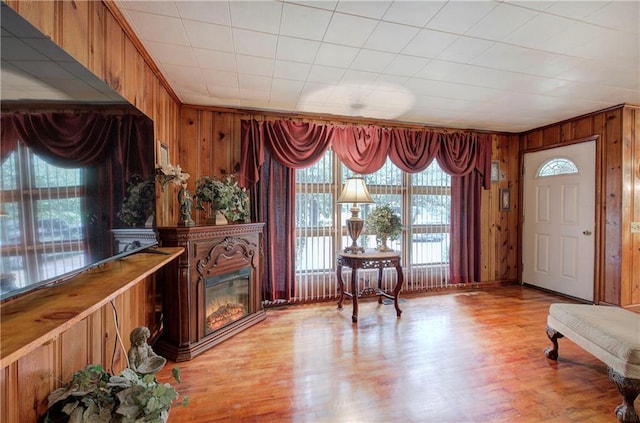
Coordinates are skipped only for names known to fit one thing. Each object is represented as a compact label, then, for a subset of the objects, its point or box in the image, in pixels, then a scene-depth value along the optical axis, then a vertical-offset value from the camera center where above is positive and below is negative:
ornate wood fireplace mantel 2.27 -0.65
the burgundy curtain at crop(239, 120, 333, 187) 3.27 +0.76
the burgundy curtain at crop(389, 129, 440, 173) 3.71 +0.77
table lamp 3.10 +0.08
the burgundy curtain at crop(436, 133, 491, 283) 3.94 +0.05
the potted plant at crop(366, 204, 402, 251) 3.24 -0.22
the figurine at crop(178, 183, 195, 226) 2.34 +0.00
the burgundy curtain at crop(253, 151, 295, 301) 3.34 -0.22
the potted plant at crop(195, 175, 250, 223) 2.59 +0.10
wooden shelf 0.69 -0.31
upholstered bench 1.61 -0.89
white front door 3.53 -0.20
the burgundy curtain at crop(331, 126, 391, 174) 3.51 +0.77
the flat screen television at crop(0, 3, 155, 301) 0.77 +0.12
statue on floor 1.43 -0.79
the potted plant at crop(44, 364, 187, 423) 1.08 -0.77
